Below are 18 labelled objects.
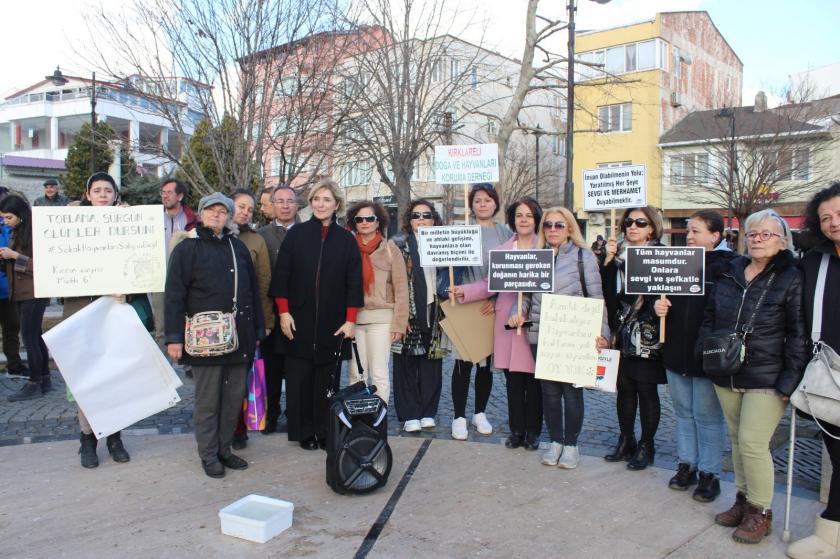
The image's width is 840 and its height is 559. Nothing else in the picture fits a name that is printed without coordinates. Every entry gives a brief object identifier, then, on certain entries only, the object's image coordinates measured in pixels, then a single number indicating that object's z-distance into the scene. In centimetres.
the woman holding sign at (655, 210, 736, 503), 439
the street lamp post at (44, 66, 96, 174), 1852
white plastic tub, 375
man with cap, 1014
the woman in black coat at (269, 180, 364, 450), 523
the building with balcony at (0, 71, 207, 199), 1081
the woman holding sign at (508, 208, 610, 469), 501
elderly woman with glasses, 373
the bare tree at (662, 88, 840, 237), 2595
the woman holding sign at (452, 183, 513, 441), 581
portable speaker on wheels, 437
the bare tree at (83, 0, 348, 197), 1017
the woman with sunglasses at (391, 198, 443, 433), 577
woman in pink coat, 538
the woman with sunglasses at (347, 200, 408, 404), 557
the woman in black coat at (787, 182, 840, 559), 355
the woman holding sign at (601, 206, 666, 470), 483
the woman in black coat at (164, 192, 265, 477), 462
